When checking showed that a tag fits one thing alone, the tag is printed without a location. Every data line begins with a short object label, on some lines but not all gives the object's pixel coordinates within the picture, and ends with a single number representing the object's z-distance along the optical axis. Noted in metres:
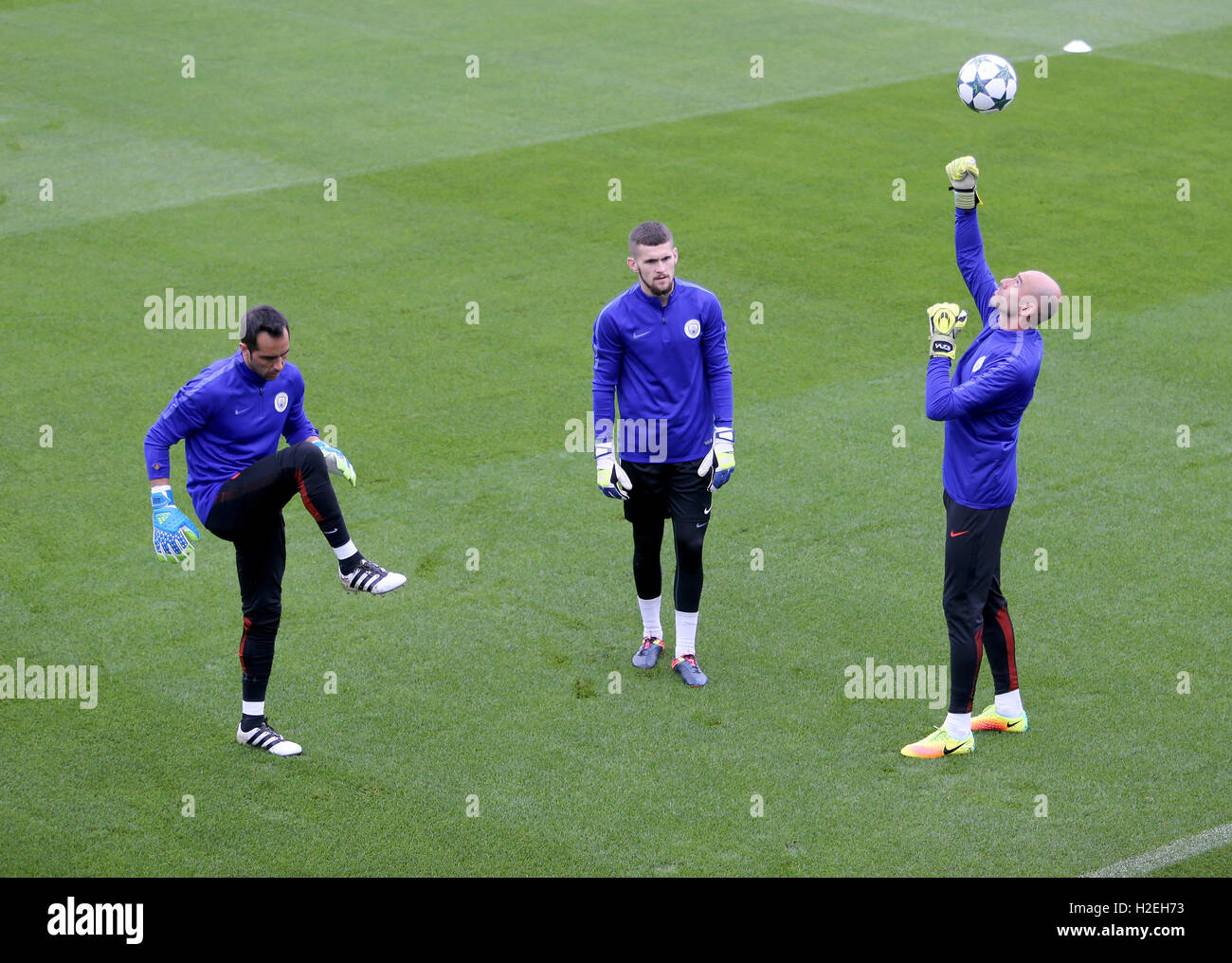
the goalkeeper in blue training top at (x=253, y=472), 14.76
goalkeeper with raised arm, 14.65
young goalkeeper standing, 16.50
